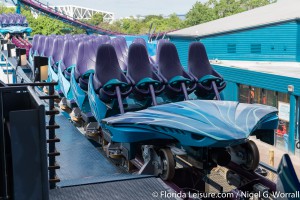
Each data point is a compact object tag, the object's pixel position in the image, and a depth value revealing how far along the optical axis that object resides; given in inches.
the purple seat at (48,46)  344.9
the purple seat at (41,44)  371.9
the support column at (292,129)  429.7
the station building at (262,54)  440.1
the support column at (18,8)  1299.0
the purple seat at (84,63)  224.4
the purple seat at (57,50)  322.1
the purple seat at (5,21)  874.8
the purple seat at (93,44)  244.1
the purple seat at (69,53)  282.7
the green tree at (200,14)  1784.0
